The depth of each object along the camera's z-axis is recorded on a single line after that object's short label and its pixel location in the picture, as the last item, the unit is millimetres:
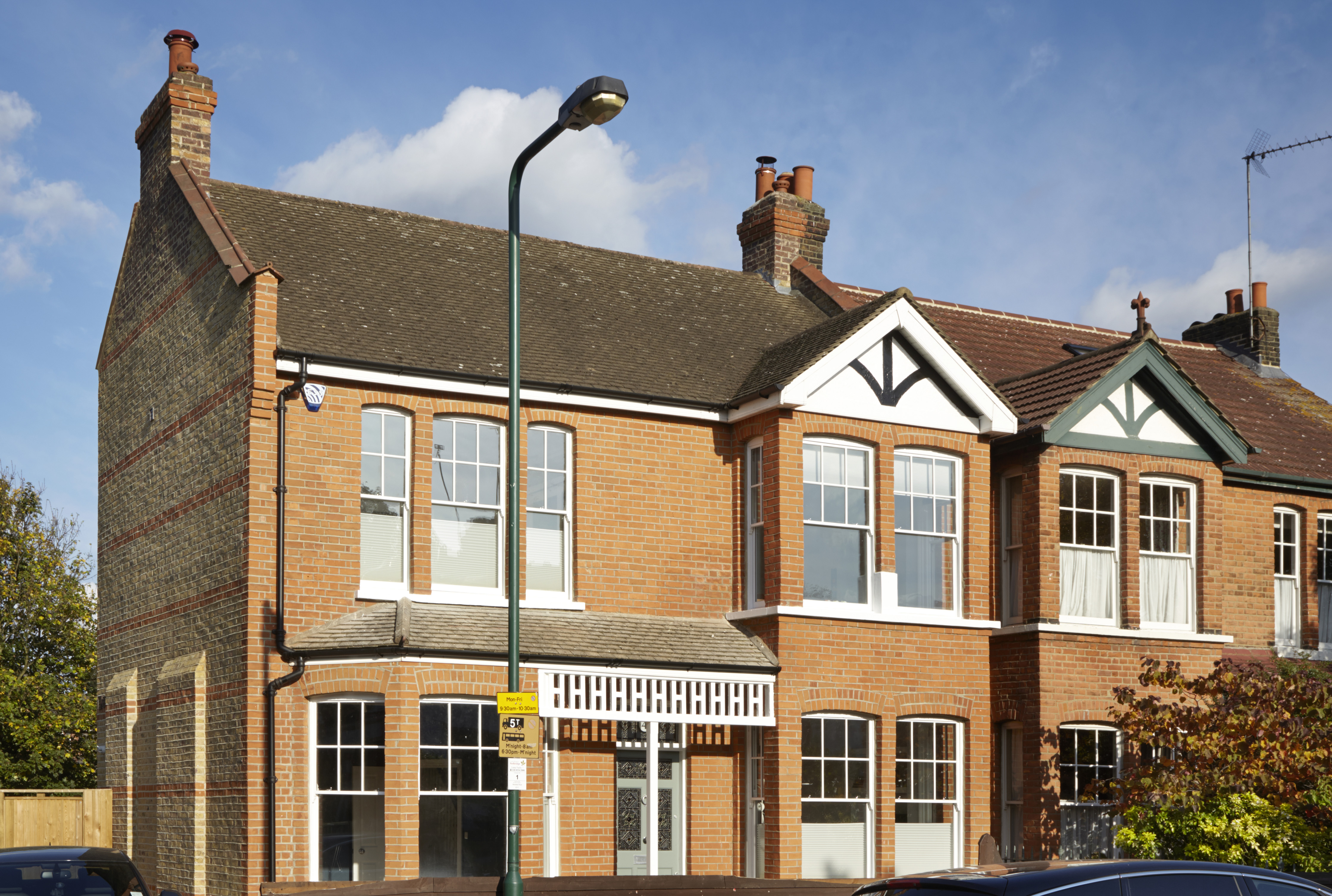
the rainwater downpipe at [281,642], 16953
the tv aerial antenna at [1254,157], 29250
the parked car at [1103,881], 8055
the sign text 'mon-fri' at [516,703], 13047
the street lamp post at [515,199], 12516
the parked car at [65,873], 10734
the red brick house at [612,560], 17484
